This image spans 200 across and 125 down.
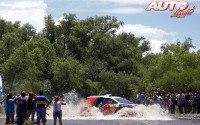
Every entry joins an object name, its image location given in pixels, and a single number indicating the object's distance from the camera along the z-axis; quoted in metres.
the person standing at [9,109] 22.83
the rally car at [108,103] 30.97
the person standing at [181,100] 33.65
